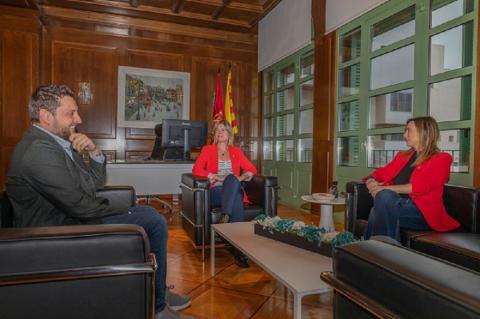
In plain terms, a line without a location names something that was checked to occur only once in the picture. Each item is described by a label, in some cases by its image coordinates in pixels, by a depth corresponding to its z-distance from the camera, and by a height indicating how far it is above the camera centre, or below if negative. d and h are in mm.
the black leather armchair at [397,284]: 560 -235
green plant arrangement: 1579 -393
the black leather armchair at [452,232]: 1587 -418
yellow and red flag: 5859 +769
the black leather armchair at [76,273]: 861 -317
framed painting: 5816 +925
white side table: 3147 -570
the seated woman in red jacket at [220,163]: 2893 -104
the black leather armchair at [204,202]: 2637 -397
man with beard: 1219 -125
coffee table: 1249 -478
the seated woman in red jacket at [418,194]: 2070 -247
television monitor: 4074 +189
